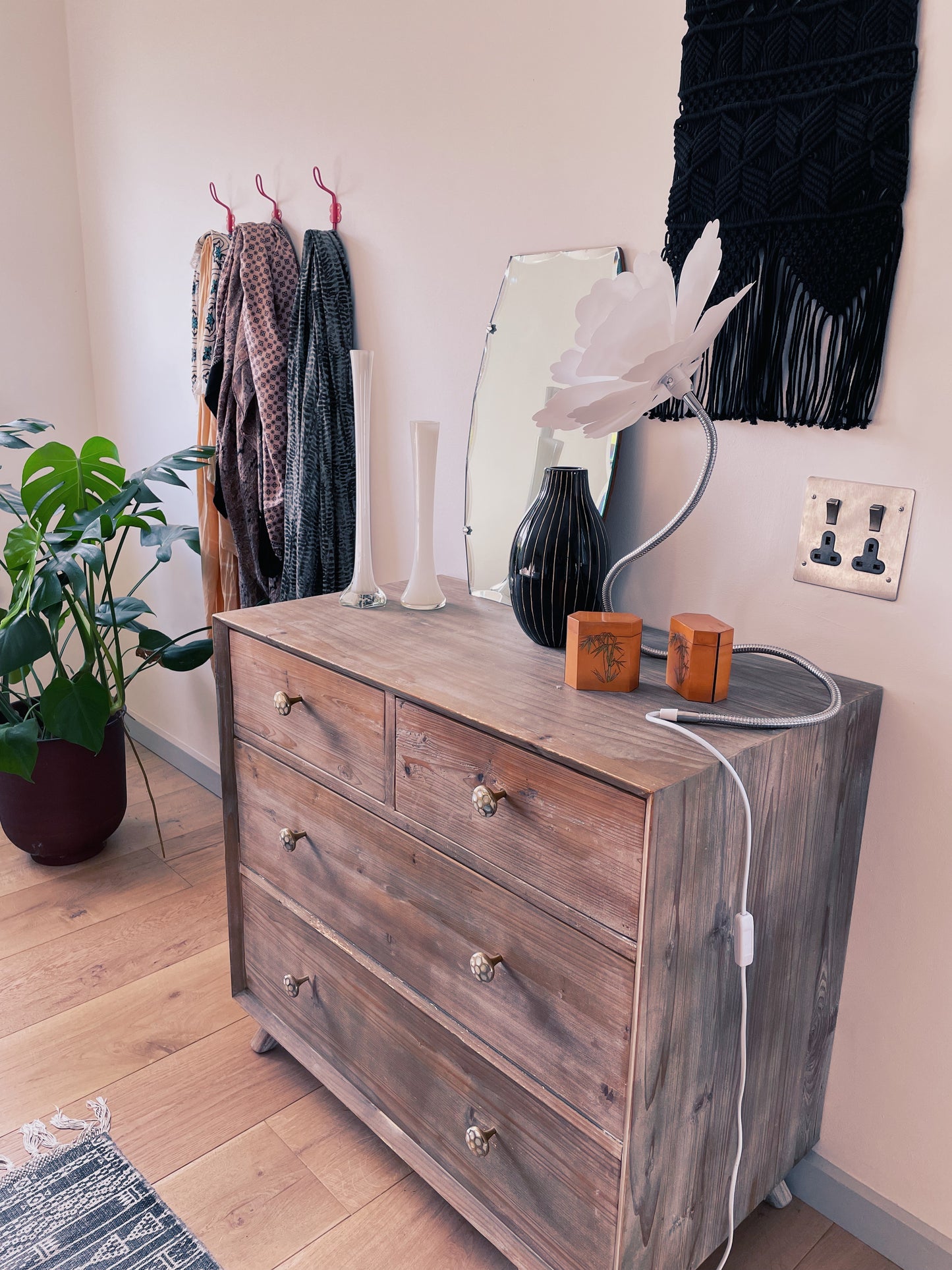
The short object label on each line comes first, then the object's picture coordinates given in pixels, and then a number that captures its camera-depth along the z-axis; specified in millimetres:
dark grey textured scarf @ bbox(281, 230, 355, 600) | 1789
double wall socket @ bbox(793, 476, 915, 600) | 1123
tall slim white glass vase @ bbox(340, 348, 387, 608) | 1456
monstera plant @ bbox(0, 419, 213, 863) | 1843
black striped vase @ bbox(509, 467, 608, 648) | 1206
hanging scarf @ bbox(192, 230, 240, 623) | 2072
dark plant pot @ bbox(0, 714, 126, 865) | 2121
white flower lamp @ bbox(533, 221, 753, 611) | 1018
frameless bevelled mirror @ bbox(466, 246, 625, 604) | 1378
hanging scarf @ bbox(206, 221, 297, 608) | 1898
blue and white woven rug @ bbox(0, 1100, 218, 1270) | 1266
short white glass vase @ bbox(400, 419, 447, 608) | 1416
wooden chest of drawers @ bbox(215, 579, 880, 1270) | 948
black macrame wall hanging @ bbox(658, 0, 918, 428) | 1051
